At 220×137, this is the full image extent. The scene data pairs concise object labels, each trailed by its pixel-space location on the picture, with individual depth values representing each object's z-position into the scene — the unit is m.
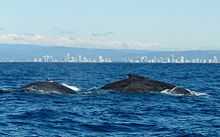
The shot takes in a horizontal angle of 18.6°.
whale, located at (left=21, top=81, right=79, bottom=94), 47.50
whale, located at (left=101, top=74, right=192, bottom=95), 47.84
